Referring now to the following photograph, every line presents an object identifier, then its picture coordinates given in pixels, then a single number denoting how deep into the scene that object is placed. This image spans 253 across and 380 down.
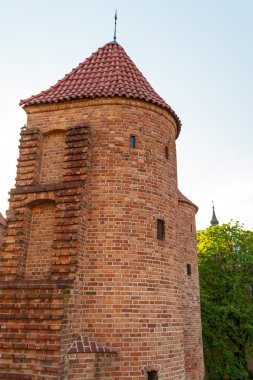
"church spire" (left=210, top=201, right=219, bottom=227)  48.13
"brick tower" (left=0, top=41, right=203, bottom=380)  6.18
